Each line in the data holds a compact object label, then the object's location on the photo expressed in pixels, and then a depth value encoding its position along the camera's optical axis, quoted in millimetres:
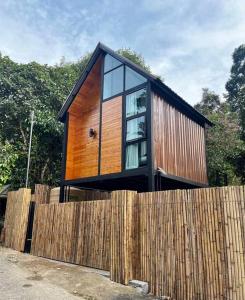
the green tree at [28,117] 17578
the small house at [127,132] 9875
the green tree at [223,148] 15539
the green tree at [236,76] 27938
